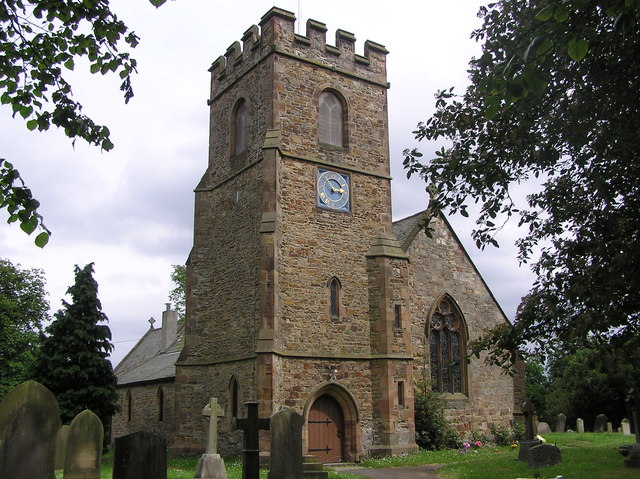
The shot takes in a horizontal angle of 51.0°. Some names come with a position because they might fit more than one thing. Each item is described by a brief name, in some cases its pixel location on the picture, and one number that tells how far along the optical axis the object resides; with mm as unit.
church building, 20750
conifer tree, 27078
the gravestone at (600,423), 32375
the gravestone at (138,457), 7809
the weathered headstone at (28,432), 8055
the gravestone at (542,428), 27116
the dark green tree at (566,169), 8883
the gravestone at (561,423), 33812
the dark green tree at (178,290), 45094
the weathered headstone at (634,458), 15375
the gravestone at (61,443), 16609
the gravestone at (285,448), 9742
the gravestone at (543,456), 16672
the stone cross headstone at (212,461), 14602
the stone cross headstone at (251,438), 9797
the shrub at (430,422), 22562
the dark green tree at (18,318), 36156
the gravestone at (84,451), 10461
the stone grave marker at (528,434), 18672
